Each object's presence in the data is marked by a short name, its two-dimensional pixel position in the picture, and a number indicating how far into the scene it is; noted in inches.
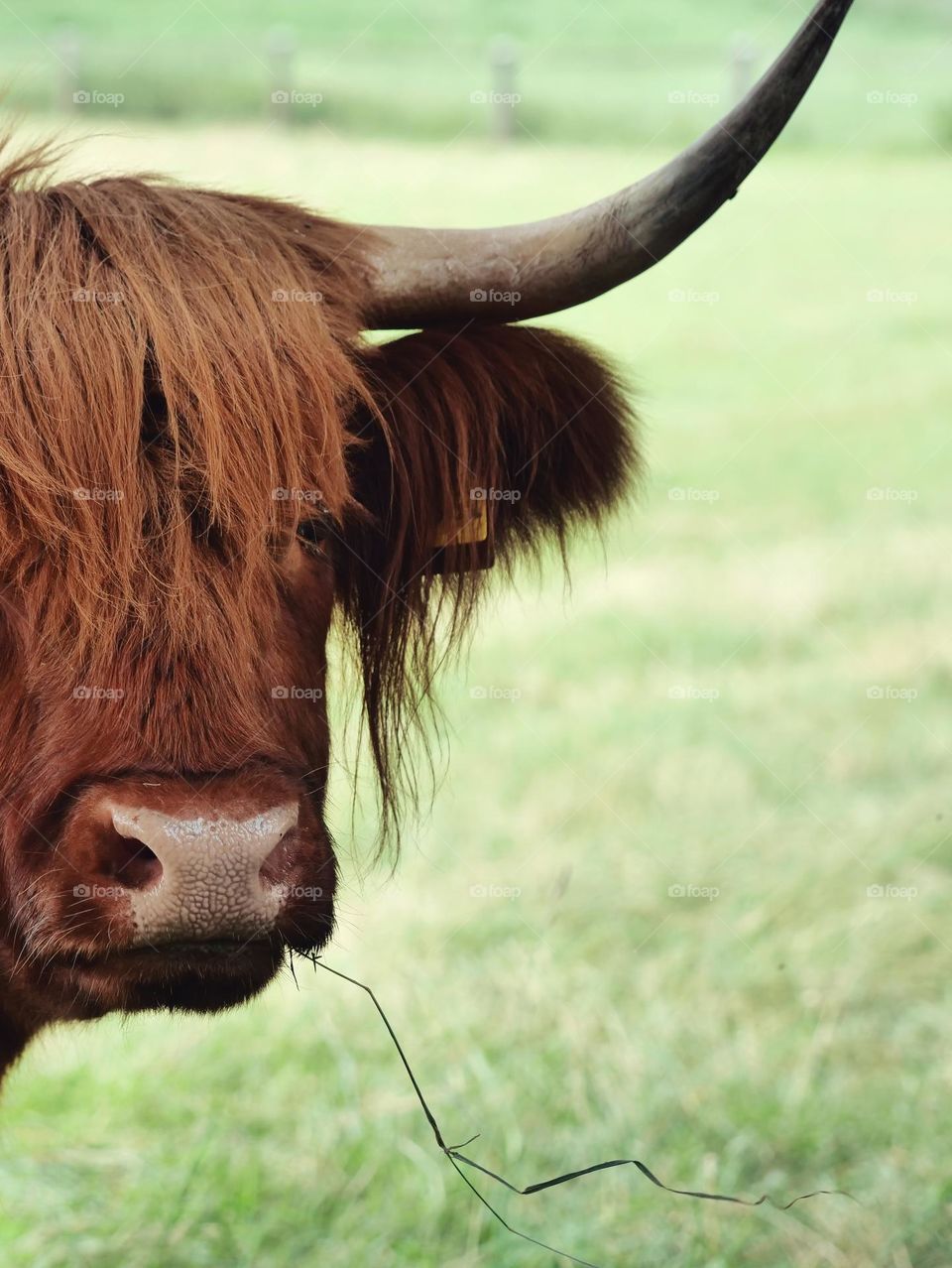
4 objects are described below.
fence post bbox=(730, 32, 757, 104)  648.4
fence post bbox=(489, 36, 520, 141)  703.1
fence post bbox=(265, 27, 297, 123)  653.3
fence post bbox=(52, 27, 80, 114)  621.6
